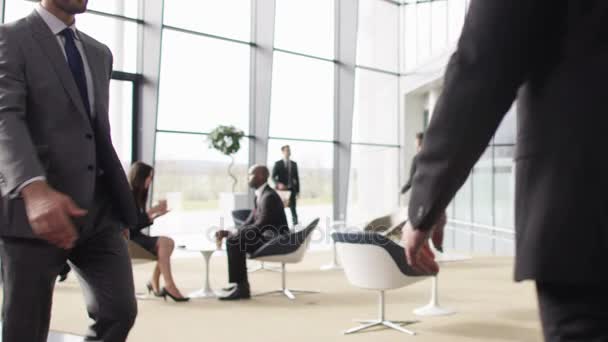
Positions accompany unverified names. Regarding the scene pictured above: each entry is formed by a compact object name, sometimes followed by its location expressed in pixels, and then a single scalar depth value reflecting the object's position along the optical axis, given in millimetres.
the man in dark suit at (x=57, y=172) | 1605
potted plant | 8672
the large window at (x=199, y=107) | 8672
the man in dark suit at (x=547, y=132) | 923
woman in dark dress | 5242
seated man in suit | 5781
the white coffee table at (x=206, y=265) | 5770
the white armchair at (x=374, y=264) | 4297
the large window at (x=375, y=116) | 11977
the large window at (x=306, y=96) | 10133
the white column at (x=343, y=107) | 11172
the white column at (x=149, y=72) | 8406
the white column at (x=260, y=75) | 9805
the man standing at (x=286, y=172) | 9227
